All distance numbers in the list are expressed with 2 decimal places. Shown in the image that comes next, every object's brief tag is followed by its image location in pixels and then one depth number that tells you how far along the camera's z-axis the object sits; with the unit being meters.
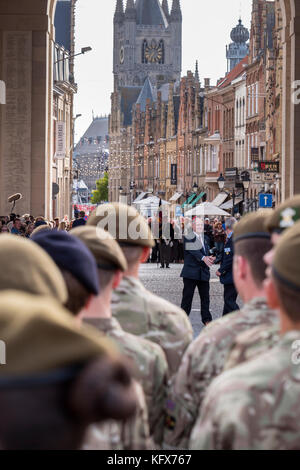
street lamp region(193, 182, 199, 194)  82.31
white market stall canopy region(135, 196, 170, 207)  57.19
